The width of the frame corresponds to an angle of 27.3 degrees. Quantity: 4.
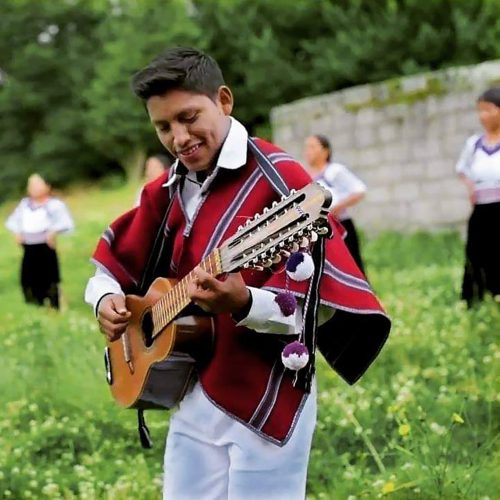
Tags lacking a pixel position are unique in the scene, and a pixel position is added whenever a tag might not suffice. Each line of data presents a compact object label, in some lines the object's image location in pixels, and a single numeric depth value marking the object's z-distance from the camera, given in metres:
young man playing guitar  2.27
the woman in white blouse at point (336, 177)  7.29
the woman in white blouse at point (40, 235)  9.06
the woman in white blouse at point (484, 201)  6.59
